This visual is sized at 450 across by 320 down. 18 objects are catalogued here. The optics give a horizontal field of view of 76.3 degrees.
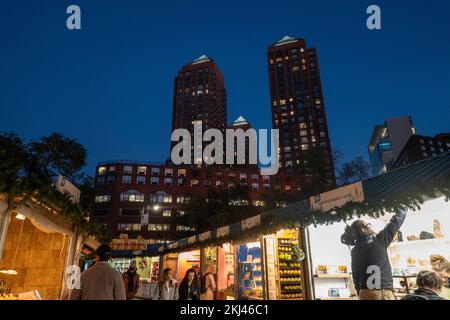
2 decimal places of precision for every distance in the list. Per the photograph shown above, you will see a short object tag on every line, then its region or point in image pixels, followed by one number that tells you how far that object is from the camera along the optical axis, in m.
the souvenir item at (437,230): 6.57
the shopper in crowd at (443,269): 4.89
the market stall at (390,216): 4.64
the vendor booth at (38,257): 8.80
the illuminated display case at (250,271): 9.30
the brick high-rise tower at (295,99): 109.75
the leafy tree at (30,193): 5.41
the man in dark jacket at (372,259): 5.32
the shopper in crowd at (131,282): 8.18
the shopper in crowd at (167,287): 7.47
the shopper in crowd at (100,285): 3.57
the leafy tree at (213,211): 34.78
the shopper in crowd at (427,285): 2.86
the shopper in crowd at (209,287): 8.33
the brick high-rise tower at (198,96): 124.19
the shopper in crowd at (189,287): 7.09
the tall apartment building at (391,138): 86.38
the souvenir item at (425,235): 6.68
